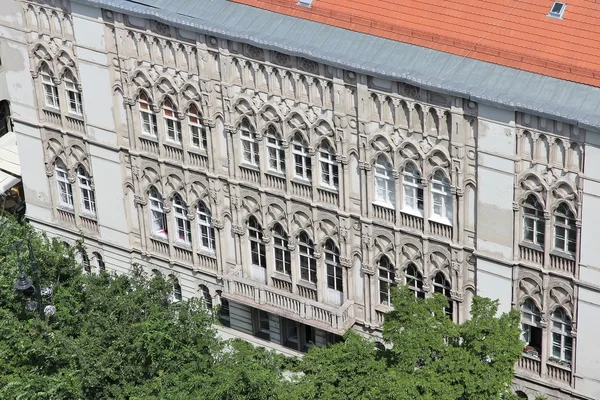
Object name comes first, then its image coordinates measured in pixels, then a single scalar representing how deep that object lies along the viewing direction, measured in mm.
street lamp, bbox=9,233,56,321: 76750
